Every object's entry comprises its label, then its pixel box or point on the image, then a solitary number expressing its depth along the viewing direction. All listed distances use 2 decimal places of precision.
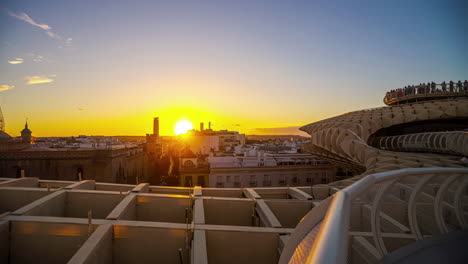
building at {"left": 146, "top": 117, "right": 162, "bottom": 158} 51.43
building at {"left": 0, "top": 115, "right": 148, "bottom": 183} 24.09
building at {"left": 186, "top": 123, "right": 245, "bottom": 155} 51.66
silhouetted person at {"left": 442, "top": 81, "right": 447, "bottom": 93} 25.69
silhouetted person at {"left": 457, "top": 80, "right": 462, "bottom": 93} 25.00
